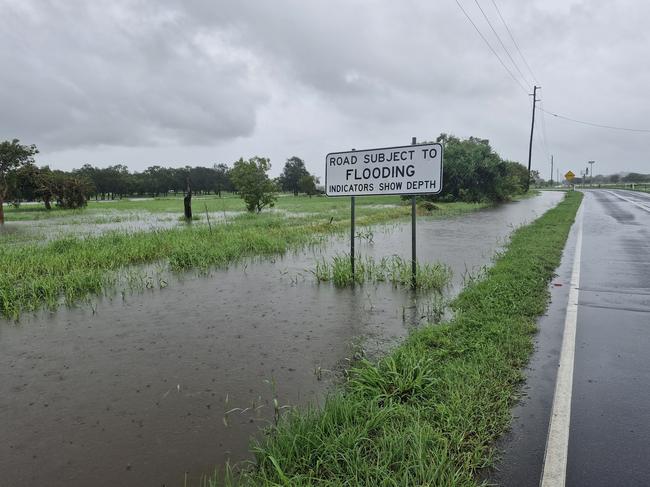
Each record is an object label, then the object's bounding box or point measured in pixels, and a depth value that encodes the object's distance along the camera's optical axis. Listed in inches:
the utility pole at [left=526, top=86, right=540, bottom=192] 2172.7
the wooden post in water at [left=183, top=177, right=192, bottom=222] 967.6
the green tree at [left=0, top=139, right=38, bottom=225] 1045.2
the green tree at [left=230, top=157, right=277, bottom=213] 1085.8
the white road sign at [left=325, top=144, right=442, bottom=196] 287.1
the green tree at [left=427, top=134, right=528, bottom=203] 1421.0
